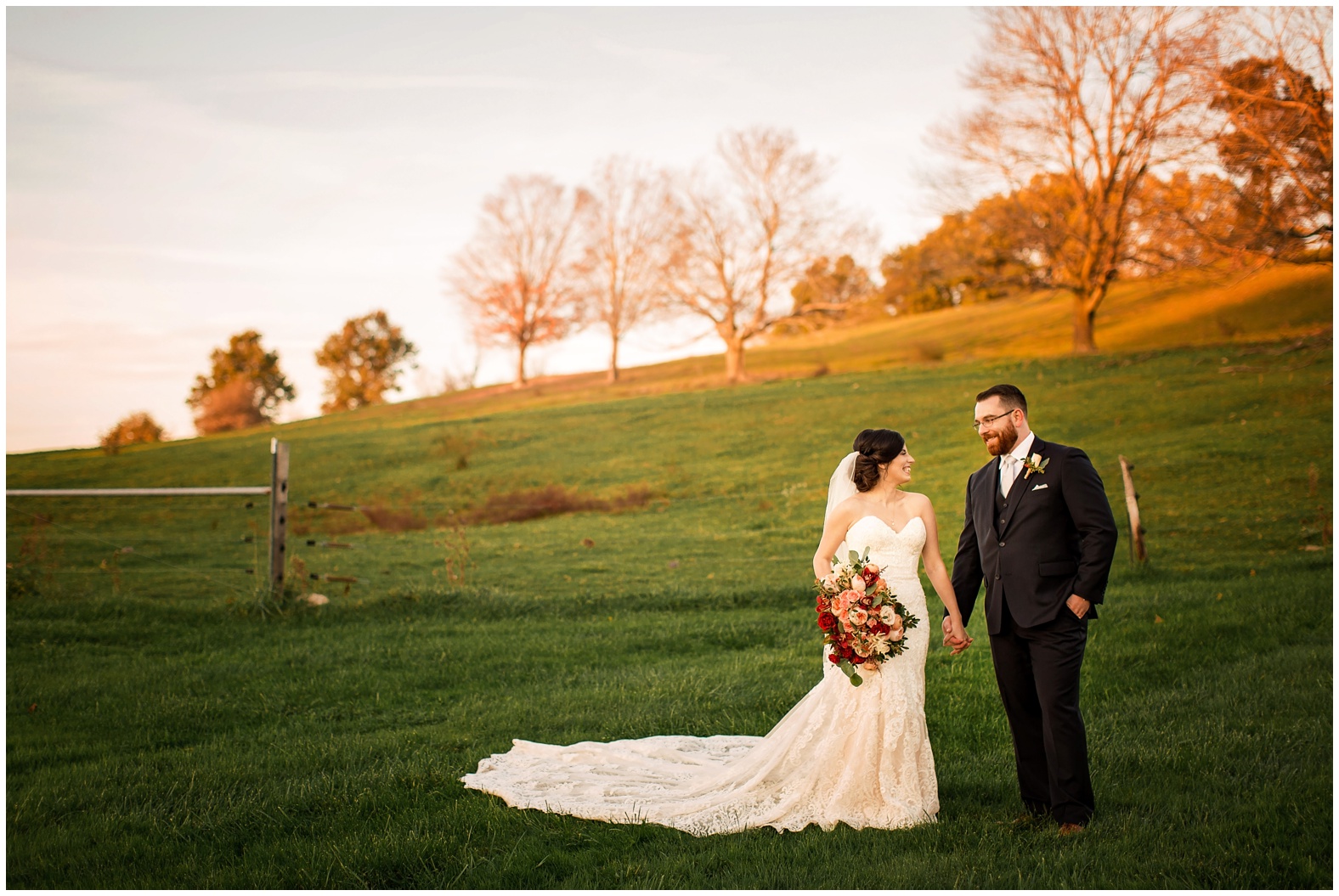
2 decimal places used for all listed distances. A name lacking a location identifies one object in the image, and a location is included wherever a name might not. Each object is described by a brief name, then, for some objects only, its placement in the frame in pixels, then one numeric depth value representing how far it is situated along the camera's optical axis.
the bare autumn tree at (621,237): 46.50
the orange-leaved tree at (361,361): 57.19
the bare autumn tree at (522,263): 49.88
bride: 5.32
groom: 4.99
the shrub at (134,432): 38.78
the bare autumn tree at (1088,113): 31.33
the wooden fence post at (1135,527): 14.01
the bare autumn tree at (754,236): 42.22
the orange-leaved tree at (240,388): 49.81
